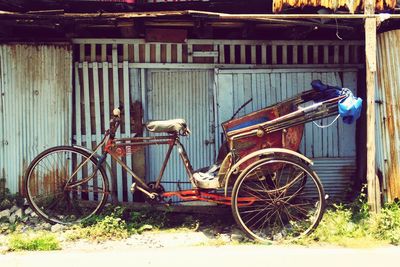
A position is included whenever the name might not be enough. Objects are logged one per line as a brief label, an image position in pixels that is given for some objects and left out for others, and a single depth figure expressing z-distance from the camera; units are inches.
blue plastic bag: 240.1
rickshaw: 250.8
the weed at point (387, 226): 244.7
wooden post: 253.4
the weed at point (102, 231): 257.0
